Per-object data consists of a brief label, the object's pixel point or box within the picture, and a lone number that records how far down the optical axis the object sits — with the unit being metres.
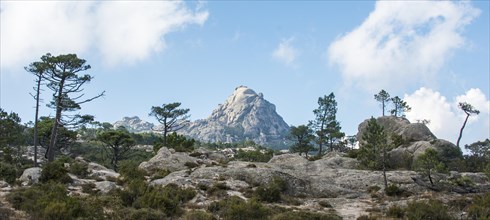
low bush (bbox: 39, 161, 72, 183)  28.14
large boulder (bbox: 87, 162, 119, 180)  33.12
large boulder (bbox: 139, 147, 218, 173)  40.03
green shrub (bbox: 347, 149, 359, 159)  55.61
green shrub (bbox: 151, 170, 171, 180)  32.57
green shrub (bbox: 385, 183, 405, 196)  31.98
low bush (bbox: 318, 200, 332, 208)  27.08
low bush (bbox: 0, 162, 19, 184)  28.53
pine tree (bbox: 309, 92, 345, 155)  73.31
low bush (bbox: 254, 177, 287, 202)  28.08
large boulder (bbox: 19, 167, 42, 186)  27.93
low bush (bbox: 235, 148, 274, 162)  72.09
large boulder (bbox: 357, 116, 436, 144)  64.50
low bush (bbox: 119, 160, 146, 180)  32.32
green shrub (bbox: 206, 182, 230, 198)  27.56
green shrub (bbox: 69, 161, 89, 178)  32.44
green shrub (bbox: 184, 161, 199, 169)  41.59
